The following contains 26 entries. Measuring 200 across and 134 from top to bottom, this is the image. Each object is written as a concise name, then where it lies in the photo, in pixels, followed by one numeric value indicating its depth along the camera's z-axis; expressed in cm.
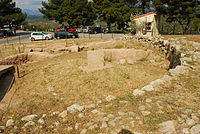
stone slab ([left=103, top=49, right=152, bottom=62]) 988
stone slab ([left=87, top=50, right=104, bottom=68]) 757
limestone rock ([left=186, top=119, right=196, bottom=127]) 320
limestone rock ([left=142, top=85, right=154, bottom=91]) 483
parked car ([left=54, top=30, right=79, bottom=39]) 2391
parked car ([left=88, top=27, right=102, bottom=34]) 3155
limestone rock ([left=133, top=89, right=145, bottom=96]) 469
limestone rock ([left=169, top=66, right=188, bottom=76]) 550
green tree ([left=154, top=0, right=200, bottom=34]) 1908
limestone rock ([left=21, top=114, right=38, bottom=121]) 418
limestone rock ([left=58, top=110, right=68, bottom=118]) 420
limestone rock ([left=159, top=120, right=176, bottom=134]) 309
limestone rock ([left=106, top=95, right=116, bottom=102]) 476
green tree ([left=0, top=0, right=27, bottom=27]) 3253
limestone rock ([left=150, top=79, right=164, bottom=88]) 500
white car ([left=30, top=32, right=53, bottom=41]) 2389
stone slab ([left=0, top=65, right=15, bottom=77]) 762
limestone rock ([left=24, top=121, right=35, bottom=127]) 393
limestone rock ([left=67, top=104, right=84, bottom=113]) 432
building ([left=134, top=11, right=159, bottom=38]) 1851
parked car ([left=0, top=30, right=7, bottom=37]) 3046
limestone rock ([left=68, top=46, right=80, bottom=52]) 1183
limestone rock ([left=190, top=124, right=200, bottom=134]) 296
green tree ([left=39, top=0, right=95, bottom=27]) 3619
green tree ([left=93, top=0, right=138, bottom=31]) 2933
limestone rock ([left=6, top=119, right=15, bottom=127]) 406
